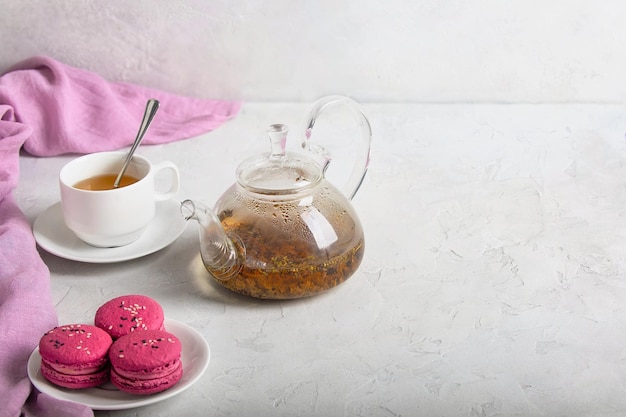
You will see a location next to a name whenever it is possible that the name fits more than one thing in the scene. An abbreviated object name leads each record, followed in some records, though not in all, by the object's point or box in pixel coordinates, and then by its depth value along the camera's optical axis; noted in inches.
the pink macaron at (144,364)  41.4
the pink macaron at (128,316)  43.3
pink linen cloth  47.1
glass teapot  46.2
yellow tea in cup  50.8
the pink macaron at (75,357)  41.4
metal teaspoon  52.0
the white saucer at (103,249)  49.2
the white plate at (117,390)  41.5
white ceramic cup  48.7
